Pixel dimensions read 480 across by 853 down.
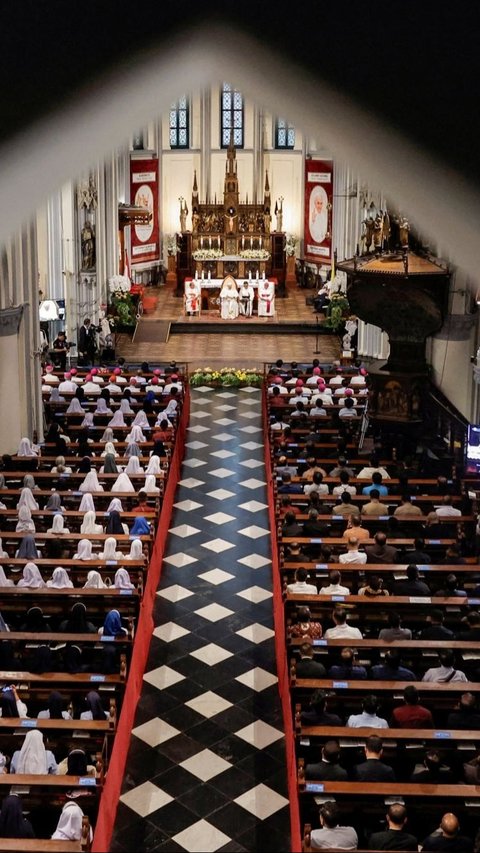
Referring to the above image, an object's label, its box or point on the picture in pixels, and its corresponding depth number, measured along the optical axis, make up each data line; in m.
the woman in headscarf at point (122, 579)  11.09
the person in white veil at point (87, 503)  13.88
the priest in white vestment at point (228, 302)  31.34
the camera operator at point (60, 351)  23.89
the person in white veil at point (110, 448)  15.89
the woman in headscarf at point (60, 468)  15.27
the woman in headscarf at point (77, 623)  10.03
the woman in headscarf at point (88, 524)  12.98
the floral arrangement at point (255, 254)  34.38
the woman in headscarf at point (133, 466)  15.53
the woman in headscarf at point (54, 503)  13.71
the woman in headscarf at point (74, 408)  19.20
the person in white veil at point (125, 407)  18.91
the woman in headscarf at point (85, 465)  15.41
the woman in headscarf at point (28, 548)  11.98
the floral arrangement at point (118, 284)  29.66
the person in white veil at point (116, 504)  13.88
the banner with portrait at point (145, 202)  34.94
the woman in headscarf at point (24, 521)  13.20
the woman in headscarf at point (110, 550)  11.98
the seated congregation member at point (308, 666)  9.17
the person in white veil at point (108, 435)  16.81
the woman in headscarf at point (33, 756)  7.80
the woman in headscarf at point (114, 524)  12.98
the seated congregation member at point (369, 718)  8.17
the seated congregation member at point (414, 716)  8.37
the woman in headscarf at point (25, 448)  16.27
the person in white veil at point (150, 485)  14.60
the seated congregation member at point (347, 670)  9.05
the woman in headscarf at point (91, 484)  14.59
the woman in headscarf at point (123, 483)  14.64
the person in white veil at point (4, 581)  11.26
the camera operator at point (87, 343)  25.53
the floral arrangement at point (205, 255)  34.19
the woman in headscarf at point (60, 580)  11.09
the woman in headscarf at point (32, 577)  11.27
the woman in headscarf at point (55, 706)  8.51
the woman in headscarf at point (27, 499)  13.82
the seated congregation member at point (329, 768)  7.55
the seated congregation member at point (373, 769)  7.50
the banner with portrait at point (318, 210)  34.50
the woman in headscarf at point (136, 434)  17.16
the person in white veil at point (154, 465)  15.40
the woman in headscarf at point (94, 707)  8.52
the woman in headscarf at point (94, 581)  11.27
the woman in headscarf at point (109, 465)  15.62
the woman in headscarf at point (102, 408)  18.89
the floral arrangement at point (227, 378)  24.30
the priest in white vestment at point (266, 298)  31.39
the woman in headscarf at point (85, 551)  12.01
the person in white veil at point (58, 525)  12.91
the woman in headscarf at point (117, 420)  18.34
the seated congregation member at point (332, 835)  6.82
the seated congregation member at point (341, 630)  9.80
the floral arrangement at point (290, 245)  35.72
